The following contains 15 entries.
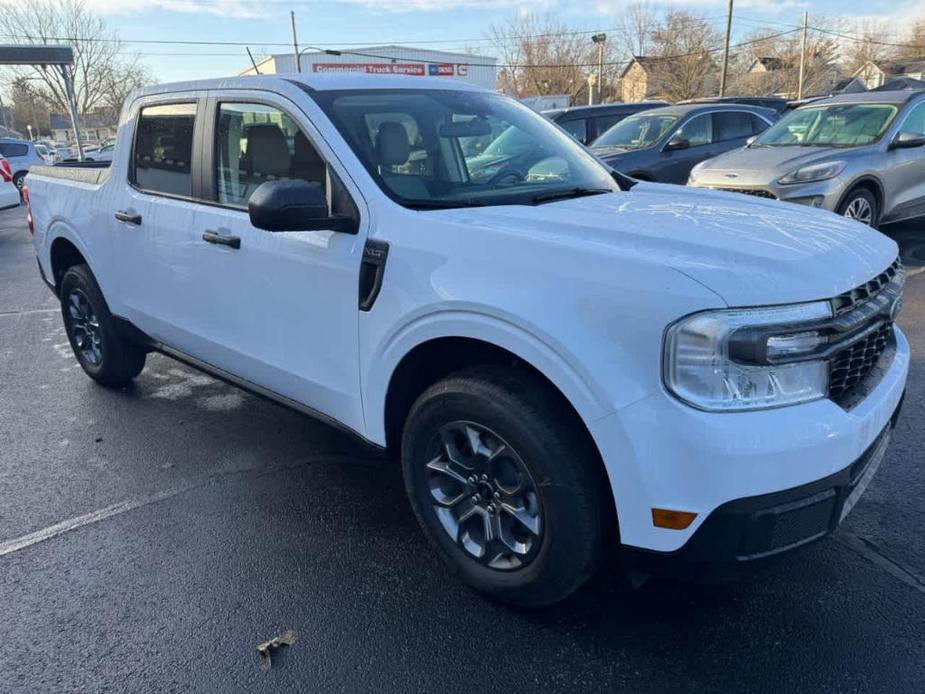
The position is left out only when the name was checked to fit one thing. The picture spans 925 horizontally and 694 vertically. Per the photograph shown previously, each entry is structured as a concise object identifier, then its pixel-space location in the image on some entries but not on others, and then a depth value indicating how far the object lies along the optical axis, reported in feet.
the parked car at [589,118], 38.04
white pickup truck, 6.46
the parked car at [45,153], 83.00
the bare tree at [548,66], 201.46
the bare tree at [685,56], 189.98
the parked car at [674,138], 31.17
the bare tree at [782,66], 192.54
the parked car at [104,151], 88.71
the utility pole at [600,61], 172.08
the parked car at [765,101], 53.72
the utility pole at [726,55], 123.34
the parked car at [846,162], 23.26
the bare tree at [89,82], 149.38
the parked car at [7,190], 44.65
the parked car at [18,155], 65.00
